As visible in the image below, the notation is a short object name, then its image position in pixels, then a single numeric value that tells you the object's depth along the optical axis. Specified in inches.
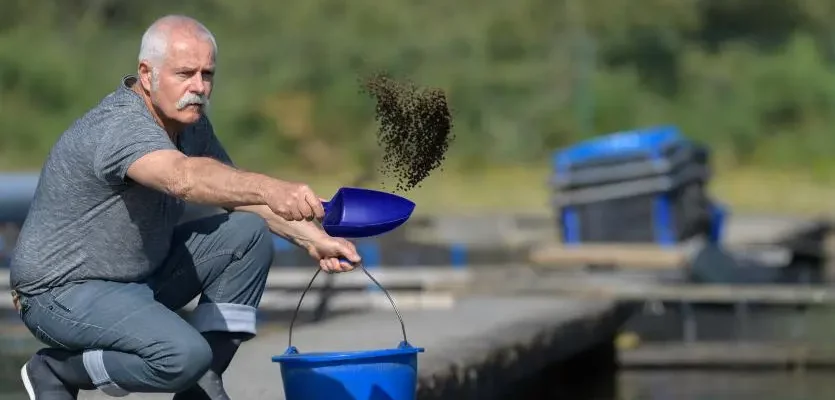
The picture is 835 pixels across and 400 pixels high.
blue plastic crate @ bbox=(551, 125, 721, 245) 1137.3
